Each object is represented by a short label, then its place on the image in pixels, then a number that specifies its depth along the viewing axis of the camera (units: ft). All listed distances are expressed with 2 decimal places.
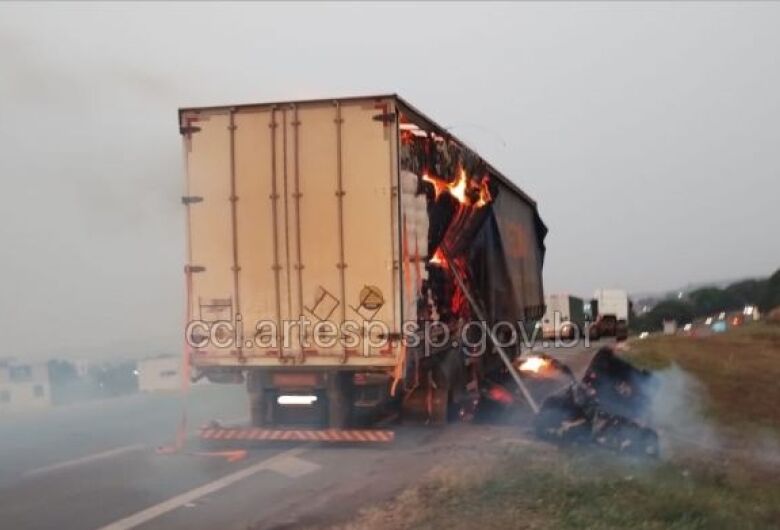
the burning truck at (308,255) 31.76
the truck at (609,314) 129.90
